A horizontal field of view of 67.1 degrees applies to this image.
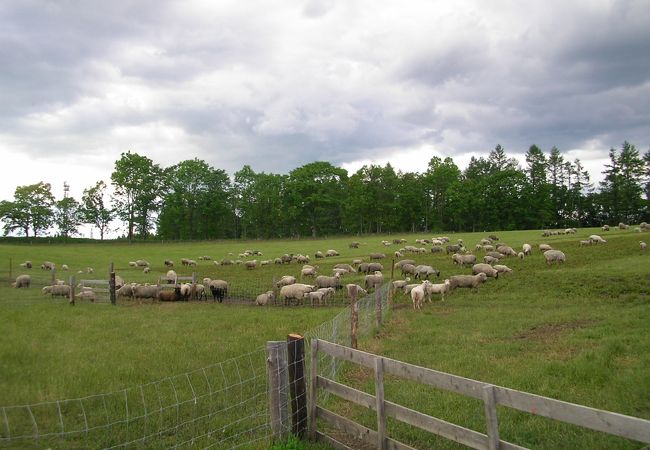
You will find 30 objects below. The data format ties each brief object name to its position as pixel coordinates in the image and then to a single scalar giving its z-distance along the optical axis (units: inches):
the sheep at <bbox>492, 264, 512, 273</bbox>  1197.7
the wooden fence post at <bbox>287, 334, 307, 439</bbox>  289.3
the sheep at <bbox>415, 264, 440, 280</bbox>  1257.3
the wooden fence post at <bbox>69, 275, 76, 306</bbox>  945.0
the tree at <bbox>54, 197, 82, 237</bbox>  4106.1
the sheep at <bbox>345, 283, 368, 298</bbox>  1107.3
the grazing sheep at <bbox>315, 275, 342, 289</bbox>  1216.0
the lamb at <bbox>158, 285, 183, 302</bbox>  1138.7
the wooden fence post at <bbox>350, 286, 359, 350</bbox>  513.7
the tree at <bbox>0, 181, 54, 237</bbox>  3764.8
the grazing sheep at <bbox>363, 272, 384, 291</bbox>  1208.7
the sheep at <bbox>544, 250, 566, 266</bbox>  1270.9
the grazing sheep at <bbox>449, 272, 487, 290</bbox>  1082.7
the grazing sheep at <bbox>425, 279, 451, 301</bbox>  967.6
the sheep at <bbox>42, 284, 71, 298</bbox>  1106.1
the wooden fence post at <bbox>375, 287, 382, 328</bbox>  660.2
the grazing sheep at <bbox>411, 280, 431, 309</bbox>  891.4
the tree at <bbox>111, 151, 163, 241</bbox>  3855.8
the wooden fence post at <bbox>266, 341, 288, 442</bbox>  278.1
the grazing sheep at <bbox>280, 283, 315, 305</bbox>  1036.5
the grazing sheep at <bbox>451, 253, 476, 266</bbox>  1395.2
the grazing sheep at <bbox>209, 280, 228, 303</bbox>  1149.1
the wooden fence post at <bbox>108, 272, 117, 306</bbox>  1025.5
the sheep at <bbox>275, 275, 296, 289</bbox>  1256.2
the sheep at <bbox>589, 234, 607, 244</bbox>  1663.3
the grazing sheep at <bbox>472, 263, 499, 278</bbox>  1151.6
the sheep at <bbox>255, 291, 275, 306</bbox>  1035.9
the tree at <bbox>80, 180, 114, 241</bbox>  4212.6
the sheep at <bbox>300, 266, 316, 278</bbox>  1433.3
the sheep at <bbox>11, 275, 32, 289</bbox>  1343.8
